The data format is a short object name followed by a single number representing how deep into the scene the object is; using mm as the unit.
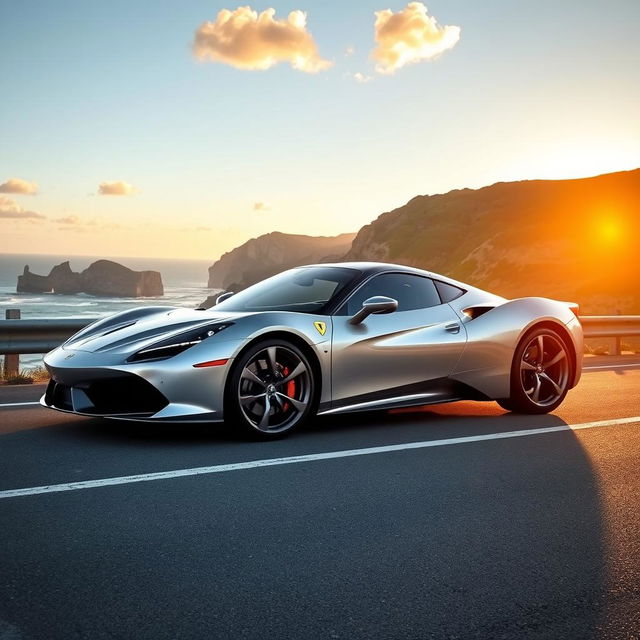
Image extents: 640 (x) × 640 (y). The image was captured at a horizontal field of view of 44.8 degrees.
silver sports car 5441
